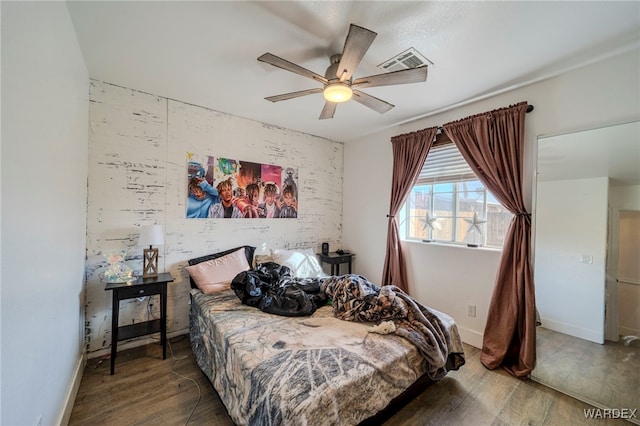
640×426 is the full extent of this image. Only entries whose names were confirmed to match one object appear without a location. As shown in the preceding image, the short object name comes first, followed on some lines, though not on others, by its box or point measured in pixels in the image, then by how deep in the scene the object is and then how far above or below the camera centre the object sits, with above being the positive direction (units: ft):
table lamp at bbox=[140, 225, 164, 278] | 7.84 -1.36
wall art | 9.57 +0.84
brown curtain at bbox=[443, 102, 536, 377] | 7.24 -1.24
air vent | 6.30 +4.05
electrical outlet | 8.82 -3.46
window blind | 9.42 +1.87
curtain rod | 7.53 +3.26
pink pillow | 8.55 -2.31
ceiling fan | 4.81 +3.21
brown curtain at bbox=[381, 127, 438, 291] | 10.23 +1.42
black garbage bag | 6.97 -2.54
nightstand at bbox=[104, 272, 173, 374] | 7.15 -2.96
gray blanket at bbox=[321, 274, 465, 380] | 5.71 -2.74
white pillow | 9.89 -2.15
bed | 3.97 -2.93
